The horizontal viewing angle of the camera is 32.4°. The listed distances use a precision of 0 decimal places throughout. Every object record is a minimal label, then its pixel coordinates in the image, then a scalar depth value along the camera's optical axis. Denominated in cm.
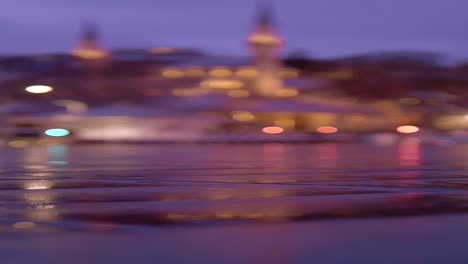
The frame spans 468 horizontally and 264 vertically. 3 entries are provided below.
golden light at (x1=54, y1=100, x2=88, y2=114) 5188
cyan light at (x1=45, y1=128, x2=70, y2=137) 4059
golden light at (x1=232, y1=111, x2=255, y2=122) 6675
